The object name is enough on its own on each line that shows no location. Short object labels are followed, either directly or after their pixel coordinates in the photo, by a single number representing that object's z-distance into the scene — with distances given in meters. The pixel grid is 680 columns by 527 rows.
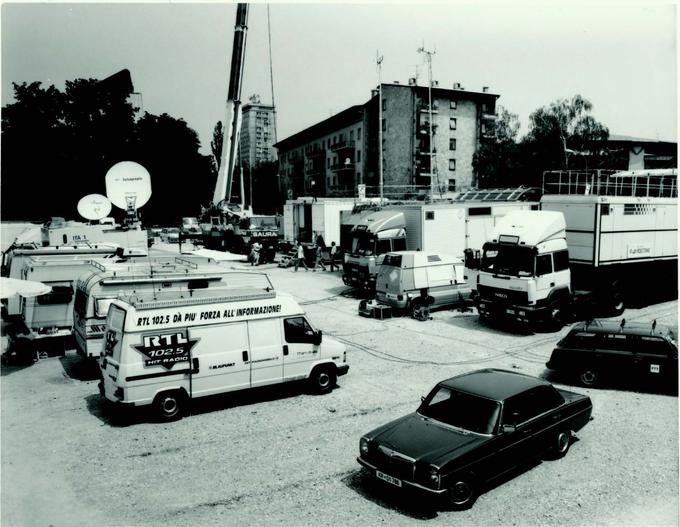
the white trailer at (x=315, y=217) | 34.34
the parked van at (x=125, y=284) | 12.52
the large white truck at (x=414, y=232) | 23.39
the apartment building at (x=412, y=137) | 68.44
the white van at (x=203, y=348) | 9.84
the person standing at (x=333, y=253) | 31.77
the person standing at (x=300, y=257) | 32.38
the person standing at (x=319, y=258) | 32.69
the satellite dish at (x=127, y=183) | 25.88
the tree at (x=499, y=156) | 59.58
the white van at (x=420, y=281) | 19.44
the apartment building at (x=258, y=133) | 188.25
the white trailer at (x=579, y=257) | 16.95
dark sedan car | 6.99
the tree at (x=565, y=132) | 50.88
